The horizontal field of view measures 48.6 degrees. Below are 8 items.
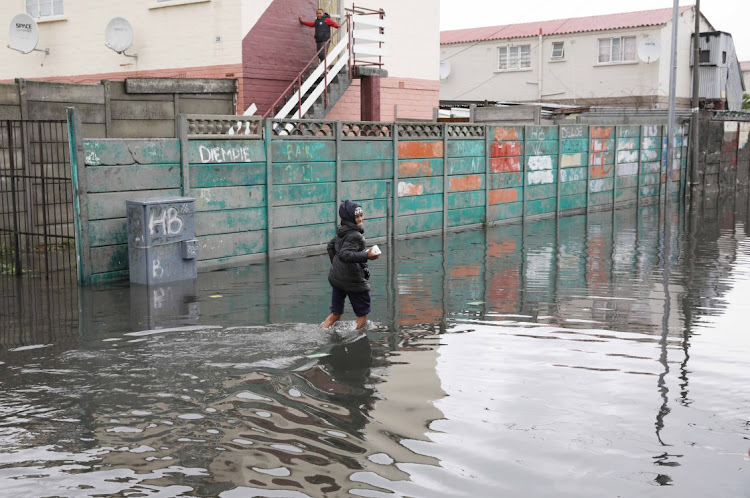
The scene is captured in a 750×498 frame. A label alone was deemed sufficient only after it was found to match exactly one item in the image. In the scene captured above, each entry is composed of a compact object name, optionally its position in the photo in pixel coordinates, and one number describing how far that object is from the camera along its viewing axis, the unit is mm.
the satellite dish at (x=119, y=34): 19250
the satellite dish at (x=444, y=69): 43750
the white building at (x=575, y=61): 38628
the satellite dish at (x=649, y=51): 37312
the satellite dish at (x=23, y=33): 19422
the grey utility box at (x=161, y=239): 10883
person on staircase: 19219
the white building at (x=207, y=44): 18484
